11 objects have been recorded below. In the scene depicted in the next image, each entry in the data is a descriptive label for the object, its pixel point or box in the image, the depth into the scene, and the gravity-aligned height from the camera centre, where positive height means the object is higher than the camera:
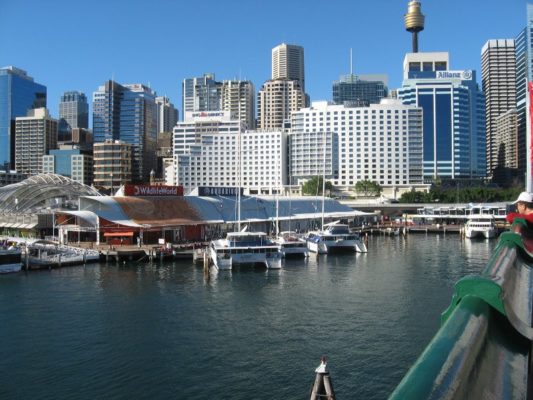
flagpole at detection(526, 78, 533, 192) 18.06 +3.03
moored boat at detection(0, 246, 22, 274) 59.53 -4.49
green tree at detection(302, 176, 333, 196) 188.48 +10.58
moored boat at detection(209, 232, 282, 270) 63.84 -4.26
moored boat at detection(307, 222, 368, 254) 81.57 -3.54
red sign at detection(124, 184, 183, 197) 86.56 +4.57
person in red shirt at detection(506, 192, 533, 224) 12.15 +0.23
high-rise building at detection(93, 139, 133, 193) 196.00 +19.64
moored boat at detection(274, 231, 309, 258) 76.38 -4.12
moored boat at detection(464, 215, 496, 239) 109.81 -2.32
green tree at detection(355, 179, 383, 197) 194.38 +10.42
